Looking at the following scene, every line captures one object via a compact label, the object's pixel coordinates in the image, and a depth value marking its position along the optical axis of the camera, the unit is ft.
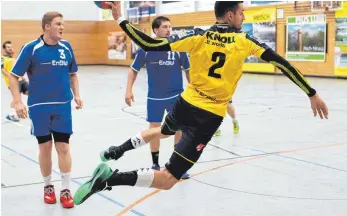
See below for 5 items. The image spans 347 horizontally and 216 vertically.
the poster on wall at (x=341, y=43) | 73.26
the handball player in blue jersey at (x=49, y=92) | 17.37
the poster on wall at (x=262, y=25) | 85.10
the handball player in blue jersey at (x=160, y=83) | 22.12
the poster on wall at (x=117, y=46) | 122.31
